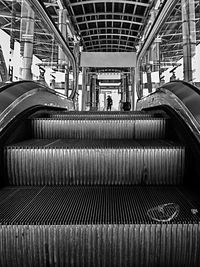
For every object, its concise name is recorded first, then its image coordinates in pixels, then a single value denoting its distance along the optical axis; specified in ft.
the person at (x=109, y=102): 80.07
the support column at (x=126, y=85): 75.56
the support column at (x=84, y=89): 50.73
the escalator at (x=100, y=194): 3.47
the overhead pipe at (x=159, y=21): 8.10
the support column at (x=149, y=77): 16.15
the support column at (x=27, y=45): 13.39
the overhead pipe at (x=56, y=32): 8.73
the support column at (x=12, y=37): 12.41
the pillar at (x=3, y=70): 12.30
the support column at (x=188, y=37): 11.35
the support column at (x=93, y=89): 81.43
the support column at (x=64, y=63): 15.74
